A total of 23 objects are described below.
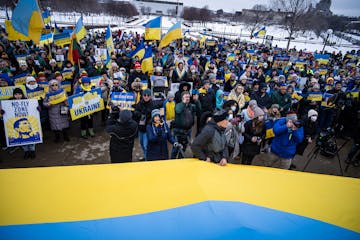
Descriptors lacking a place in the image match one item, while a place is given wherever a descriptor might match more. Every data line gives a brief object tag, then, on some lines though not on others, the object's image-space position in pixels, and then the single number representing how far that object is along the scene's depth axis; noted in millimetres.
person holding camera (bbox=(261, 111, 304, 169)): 4129
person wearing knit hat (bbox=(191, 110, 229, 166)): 3156
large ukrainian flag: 1706
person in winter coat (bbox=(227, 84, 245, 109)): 6234
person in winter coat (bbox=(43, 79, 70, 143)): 5477
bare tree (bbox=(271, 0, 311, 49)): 22602
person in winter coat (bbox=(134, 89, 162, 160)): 5031
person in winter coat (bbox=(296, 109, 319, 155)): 4812
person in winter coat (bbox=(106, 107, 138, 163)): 3751
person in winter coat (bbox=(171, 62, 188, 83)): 8789
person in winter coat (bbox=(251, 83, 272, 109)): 6658
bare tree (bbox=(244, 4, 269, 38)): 70119
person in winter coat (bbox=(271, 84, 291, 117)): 6723
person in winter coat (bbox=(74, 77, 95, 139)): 6164
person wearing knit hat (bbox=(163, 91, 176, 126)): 5488
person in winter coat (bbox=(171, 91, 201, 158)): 4762
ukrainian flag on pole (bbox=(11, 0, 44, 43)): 6492
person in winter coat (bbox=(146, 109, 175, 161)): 4082
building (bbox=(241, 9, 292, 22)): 70500
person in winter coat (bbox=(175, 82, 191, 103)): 5840
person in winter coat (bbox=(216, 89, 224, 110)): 6480
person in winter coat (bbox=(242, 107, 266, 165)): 4613
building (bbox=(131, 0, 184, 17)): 127981
